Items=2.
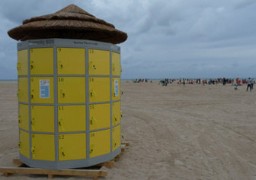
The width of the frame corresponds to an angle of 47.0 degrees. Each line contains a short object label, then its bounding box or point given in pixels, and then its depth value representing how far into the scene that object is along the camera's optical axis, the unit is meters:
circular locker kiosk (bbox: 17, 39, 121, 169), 6.47
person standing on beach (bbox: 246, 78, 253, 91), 39.81
